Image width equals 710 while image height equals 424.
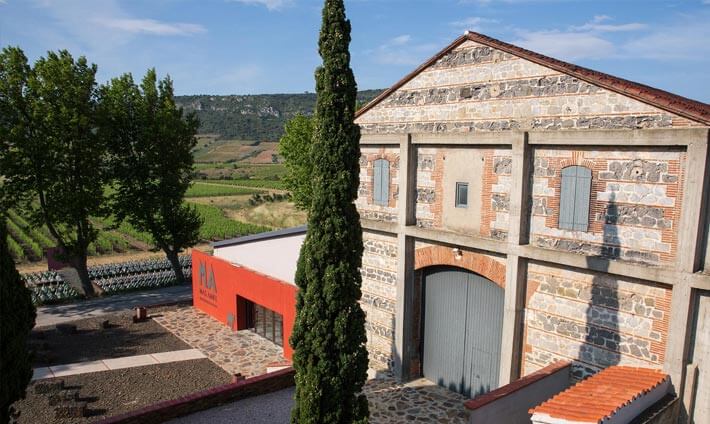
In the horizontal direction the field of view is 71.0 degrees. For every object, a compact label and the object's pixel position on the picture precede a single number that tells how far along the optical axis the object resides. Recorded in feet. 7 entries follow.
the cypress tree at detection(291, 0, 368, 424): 30.14
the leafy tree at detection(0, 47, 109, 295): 76.64
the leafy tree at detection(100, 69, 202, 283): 88.53
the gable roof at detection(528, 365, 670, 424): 24.93
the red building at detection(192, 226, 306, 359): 60.90
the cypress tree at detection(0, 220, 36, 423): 31.12
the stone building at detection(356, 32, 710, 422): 28.89
